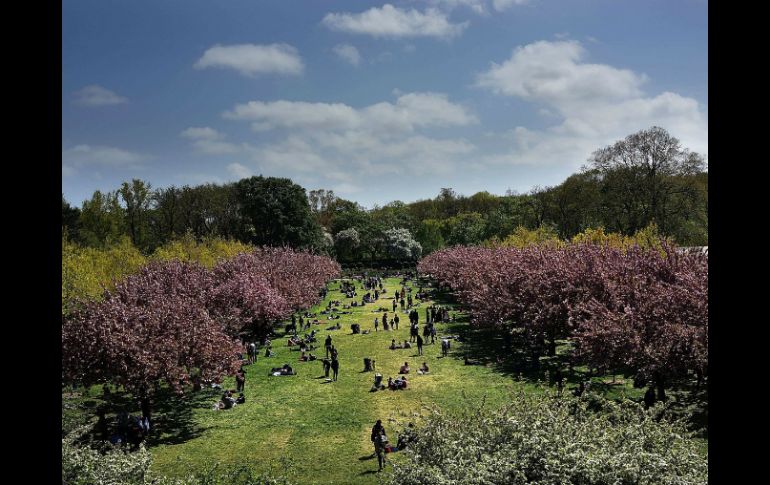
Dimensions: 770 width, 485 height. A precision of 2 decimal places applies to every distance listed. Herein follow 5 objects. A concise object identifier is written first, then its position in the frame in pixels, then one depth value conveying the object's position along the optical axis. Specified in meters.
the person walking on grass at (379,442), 16.92
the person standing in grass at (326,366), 28.39
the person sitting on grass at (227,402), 23.92
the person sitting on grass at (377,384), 25.84
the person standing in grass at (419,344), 32.66
